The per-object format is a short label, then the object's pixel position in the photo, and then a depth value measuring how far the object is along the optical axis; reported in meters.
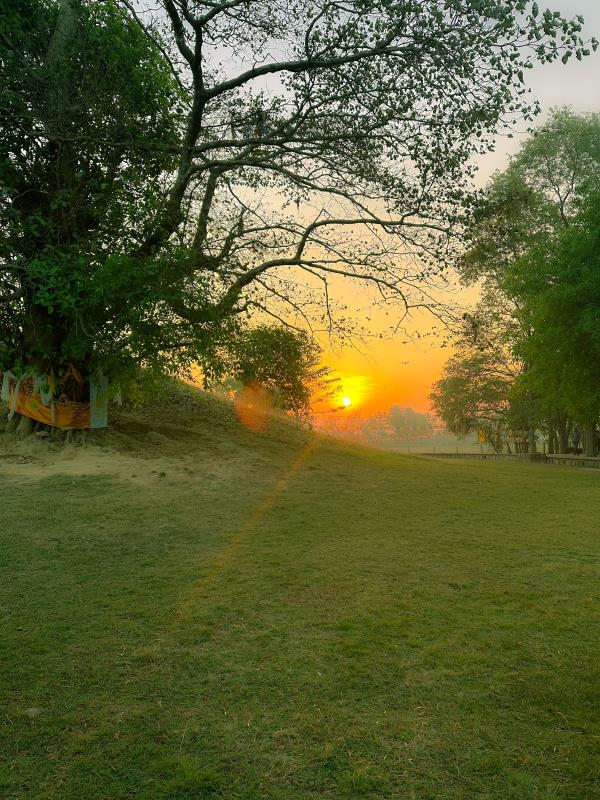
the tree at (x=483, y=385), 32.94
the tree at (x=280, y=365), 15.67
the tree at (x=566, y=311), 19.25
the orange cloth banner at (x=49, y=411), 14.16
